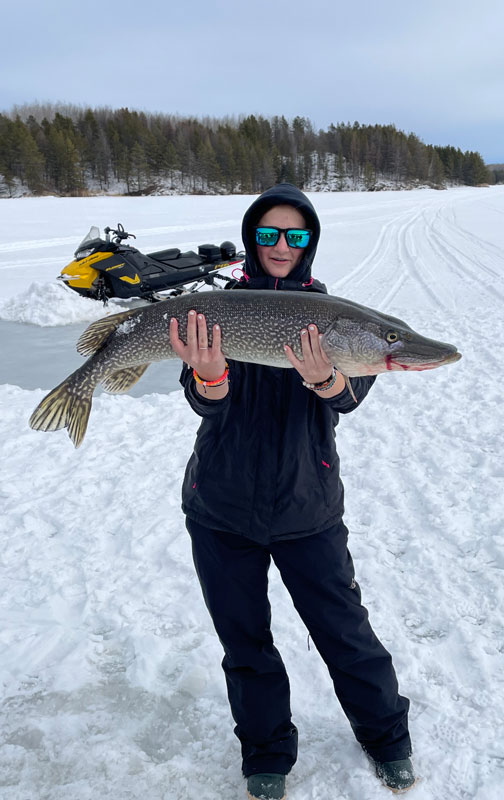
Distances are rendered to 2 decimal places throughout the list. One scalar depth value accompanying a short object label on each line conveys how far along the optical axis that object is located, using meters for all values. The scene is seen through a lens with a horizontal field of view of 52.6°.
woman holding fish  1.94
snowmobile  8.09
